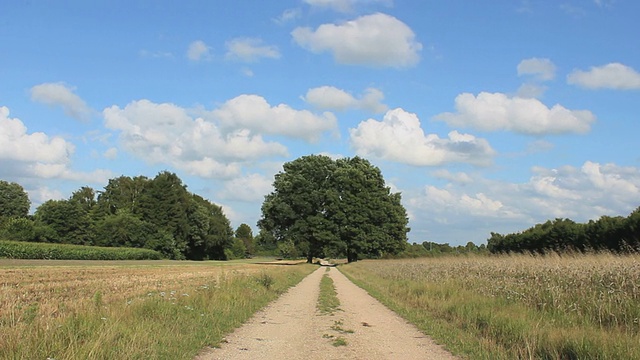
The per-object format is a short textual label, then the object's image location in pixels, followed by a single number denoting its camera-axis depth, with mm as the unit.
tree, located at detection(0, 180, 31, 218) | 111812
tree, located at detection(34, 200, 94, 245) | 88875
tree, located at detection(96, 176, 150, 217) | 105688
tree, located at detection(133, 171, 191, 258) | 94062
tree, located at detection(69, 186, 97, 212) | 114625
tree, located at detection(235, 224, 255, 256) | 194712
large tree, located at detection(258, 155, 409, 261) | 68750
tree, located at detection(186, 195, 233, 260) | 103000
